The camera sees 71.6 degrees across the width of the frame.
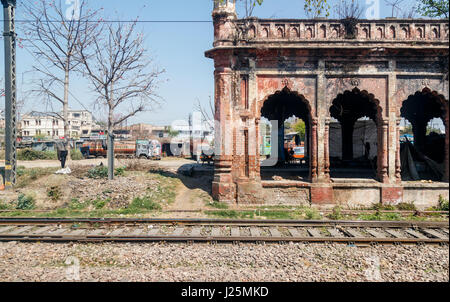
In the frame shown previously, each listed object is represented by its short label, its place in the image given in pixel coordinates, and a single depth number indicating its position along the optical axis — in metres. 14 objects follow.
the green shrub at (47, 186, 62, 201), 11.80
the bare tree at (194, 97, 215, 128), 26.99
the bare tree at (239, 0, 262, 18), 11.76
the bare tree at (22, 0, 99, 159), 17.17
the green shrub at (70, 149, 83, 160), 28.12
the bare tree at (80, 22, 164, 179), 15.04
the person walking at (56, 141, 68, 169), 14.45
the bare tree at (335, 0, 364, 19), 11.53
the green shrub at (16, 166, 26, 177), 14.07
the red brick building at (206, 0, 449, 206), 11.62
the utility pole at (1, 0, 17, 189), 12.79
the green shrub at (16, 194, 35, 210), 11.07
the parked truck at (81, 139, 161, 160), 32.19
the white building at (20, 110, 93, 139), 71.75
